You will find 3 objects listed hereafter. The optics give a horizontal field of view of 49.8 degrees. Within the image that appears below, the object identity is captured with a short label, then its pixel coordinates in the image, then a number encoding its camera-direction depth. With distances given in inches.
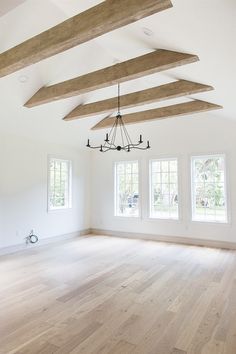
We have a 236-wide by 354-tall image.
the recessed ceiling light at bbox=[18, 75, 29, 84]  173.4
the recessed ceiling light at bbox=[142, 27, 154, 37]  107.4
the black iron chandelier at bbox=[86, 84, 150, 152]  284.7
